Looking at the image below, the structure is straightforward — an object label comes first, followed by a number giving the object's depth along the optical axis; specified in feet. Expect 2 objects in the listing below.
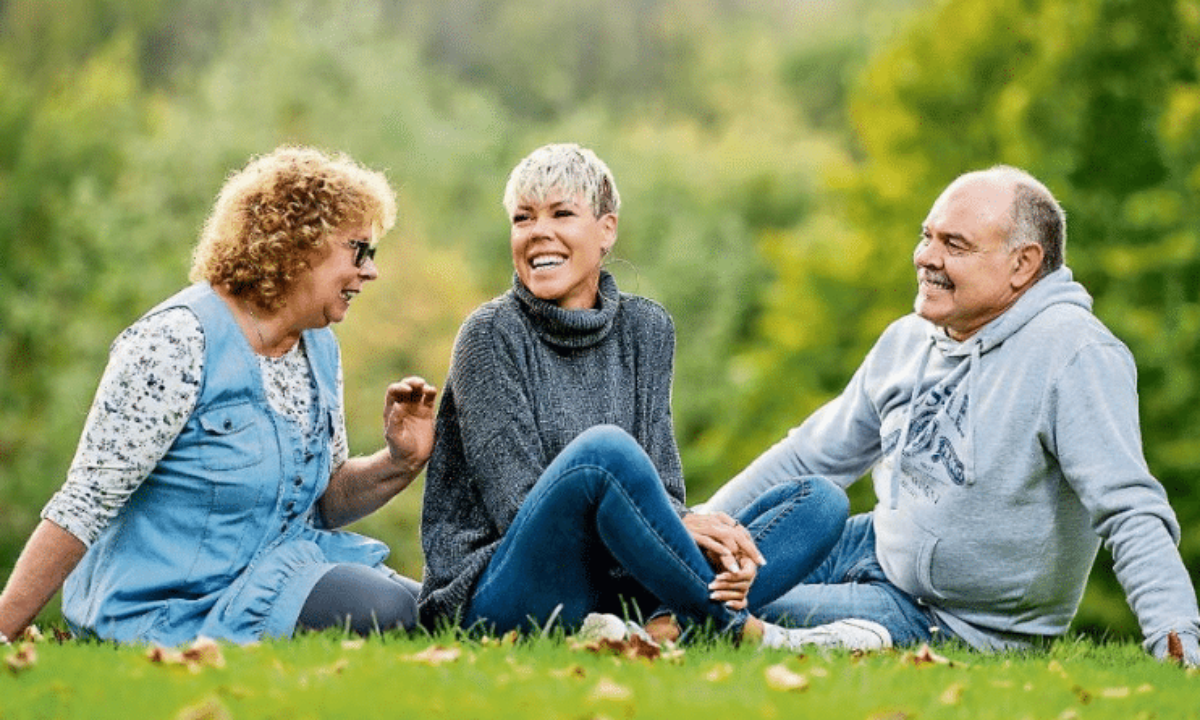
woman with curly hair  35.29
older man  37.40
